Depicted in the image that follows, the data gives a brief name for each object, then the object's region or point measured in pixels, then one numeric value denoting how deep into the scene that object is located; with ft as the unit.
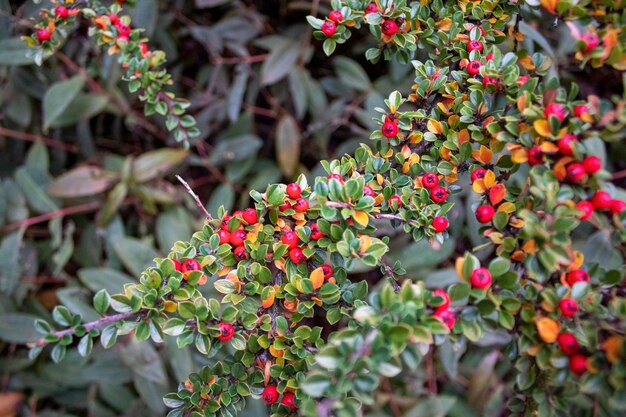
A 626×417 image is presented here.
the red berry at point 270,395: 1.32
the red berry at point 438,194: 1.35
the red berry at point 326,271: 1.34
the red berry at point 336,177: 1.30
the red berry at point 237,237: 1.35
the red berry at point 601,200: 1.22
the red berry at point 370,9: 1.44
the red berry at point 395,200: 1.34
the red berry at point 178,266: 1.33
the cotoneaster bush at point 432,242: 1.19
